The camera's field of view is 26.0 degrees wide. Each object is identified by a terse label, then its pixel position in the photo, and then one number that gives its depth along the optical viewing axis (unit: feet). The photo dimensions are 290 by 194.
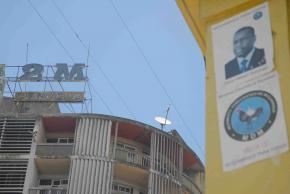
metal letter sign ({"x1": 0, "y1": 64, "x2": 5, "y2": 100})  81.51
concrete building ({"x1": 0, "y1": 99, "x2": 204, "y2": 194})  69.82
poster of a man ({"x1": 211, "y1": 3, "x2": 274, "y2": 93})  23.15
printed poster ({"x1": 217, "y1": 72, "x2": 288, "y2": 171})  21.31
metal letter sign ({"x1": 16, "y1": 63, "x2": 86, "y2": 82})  80.74
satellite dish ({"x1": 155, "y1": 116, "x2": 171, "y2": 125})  81.61
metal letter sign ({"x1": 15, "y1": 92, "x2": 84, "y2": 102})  78.43
